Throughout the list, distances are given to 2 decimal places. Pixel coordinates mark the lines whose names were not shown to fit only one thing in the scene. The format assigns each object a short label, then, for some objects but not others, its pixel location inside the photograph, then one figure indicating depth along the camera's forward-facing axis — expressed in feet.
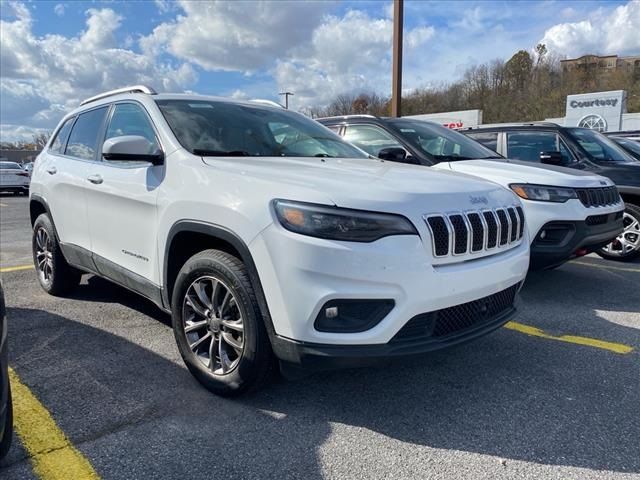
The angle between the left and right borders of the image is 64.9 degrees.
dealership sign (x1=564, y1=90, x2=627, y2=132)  105.40
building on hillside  179.83
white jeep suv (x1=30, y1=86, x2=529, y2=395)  7.55
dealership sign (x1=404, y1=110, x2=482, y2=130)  101.50
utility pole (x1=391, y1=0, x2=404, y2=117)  43.78
